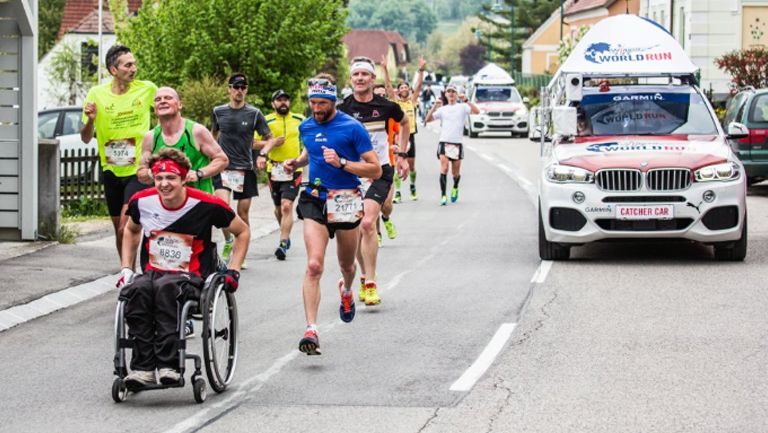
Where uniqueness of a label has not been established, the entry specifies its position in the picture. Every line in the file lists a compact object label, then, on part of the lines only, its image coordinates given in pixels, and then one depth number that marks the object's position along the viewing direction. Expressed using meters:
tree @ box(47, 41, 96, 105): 60.22
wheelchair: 8.16
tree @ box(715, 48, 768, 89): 37.84
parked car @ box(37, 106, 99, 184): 25.17
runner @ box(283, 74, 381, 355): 10.22
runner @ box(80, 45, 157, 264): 12.39
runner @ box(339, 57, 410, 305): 12.30
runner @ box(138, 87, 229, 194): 11.12
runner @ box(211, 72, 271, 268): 15.16
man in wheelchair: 8.20
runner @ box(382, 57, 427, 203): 24.20
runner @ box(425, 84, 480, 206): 24.20
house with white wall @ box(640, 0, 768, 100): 50.75
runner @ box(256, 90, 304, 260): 16.11
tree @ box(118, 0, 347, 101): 29.62
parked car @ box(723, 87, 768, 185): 25.19
